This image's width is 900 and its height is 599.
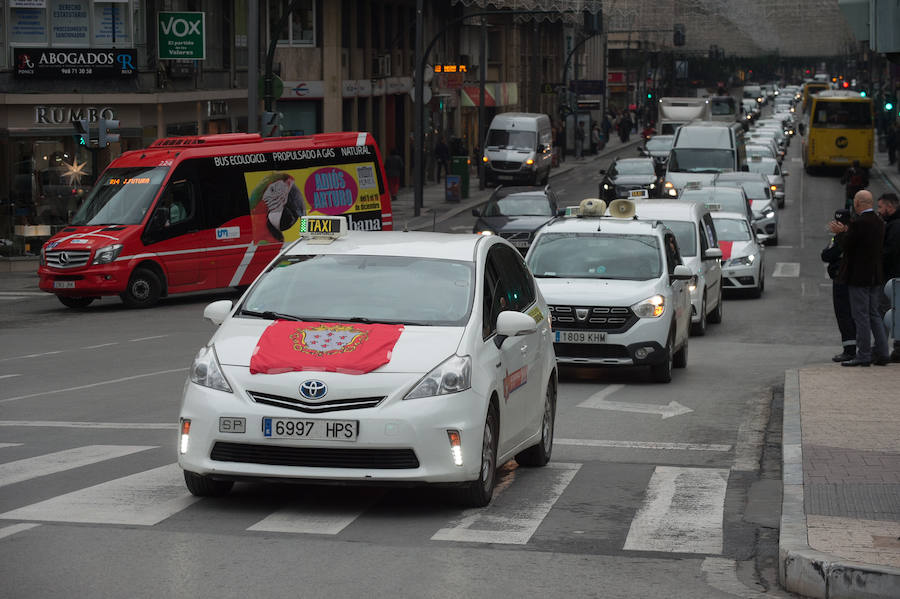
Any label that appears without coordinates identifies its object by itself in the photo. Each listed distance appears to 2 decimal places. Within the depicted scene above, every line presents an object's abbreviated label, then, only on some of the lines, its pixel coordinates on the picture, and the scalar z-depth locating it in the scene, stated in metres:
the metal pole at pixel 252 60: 33.34
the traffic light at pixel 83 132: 31.30
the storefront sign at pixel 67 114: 35.06
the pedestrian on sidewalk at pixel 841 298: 16.86
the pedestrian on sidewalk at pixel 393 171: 54.25
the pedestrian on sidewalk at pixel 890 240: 17.03
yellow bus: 66.38
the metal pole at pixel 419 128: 46.44
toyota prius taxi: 8.35
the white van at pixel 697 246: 21.58
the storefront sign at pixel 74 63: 35.06
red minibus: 26.02
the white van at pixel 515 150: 59.12
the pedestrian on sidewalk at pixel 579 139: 82.06
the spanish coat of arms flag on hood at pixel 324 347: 8.50
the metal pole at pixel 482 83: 59.62
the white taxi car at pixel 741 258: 28.06
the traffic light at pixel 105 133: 31.09
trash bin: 54.77
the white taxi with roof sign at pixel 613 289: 16.38
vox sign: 37.53
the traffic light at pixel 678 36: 76.25
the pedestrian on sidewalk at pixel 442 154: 62.56
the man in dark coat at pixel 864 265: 16.06
